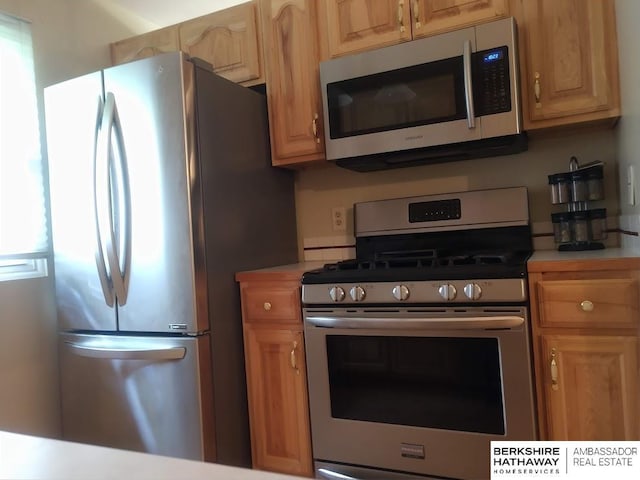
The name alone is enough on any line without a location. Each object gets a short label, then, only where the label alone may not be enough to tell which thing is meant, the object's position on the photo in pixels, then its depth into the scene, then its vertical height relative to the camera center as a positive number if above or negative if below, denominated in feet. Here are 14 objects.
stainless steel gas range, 5.06 -1.48
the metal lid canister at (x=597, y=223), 6.13 -0.05
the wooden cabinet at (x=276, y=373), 6.11 -1.68
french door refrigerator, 5.82 -0.04
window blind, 6.56 +1.30
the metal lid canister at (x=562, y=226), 6.22 -0.05
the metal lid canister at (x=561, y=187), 6.20 +0.44
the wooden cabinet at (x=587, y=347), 4.72 -1.26
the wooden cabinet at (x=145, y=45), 7.76 +3.32
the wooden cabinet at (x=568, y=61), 5.52 +1.86
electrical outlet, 7.91 +0.29
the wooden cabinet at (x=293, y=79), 6.89 +2.29
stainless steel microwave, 5.74 +1.65
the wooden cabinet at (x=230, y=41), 7.24 +3.08
